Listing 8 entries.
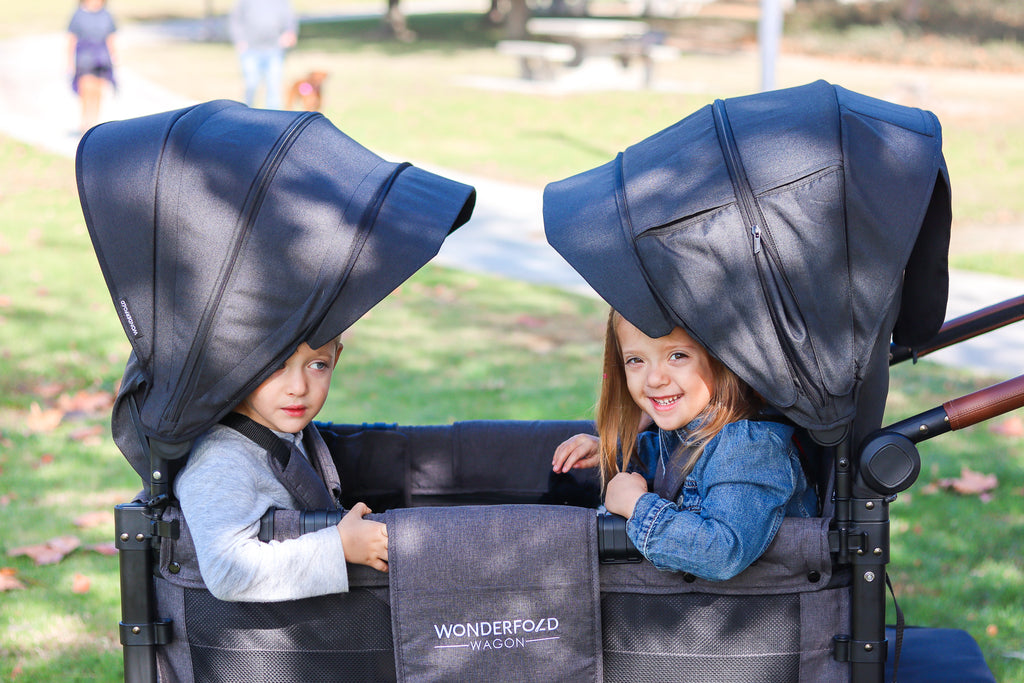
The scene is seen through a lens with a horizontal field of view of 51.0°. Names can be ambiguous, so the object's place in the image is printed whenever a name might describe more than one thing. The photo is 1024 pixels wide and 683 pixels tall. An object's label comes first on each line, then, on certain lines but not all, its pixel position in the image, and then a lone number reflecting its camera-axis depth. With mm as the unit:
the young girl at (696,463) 2062
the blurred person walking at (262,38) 12203
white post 9391
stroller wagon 2090
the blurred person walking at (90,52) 11828
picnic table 17656
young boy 2096
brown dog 10453
